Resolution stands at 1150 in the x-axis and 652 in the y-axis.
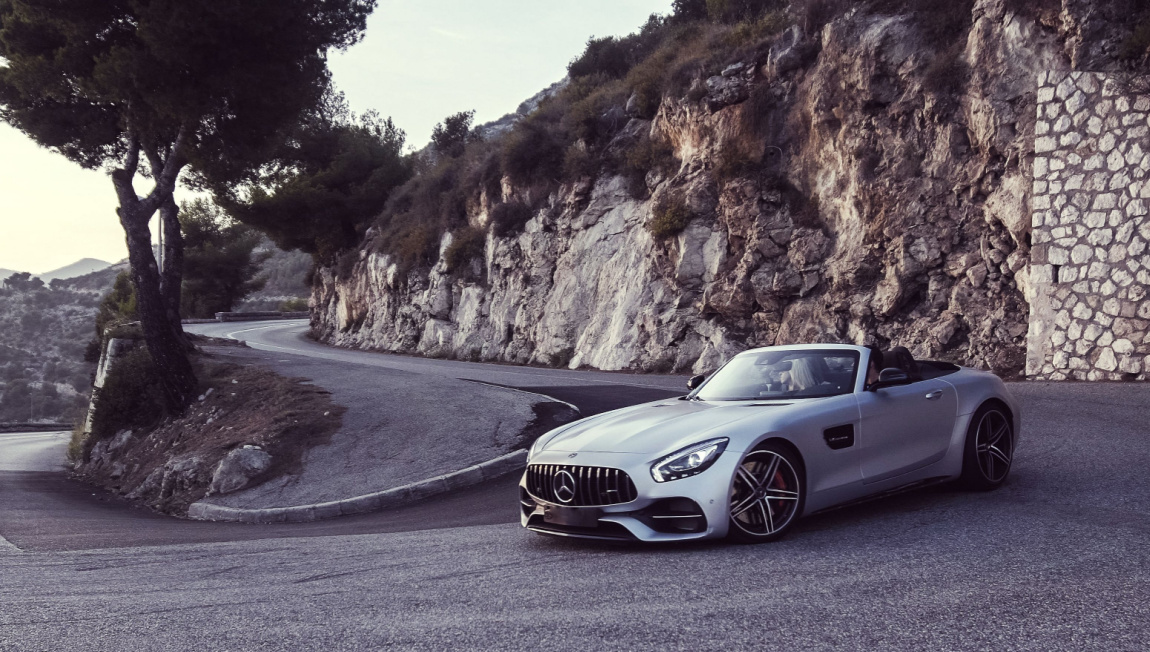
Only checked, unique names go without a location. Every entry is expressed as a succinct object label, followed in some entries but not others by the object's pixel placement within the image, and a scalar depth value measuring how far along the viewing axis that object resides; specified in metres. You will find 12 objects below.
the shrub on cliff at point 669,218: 24.80
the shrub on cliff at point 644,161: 27.05
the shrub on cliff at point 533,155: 32.12
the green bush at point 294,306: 78.25
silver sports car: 5.68
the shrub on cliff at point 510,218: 32.44
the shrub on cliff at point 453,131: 56.84
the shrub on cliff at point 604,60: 44.62
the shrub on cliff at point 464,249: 34.84
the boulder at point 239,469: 12.29
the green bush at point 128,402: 18.80
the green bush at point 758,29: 25.47
